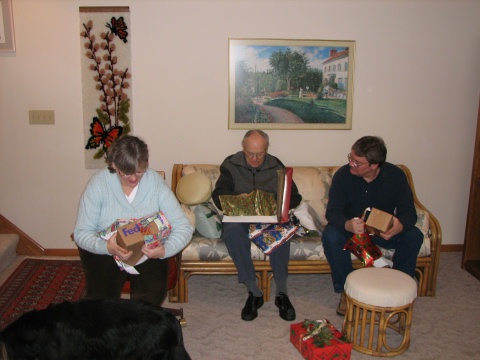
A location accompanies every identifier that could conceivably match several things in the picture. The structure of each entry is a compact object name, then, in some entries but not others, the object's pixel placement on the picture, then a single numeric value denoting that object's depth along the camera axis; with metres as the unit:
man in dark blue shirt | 2.78
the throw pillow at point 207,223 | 2.99
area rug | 2.89
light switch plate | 3.52
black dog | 1.60
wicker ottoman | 2.29
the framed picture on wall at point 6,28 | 3.37
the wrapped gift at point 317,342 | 2.25
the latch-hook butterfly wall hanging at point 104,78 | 3.41
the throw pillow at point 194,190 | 3.09
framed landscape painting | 3.51
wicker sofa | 2.94
